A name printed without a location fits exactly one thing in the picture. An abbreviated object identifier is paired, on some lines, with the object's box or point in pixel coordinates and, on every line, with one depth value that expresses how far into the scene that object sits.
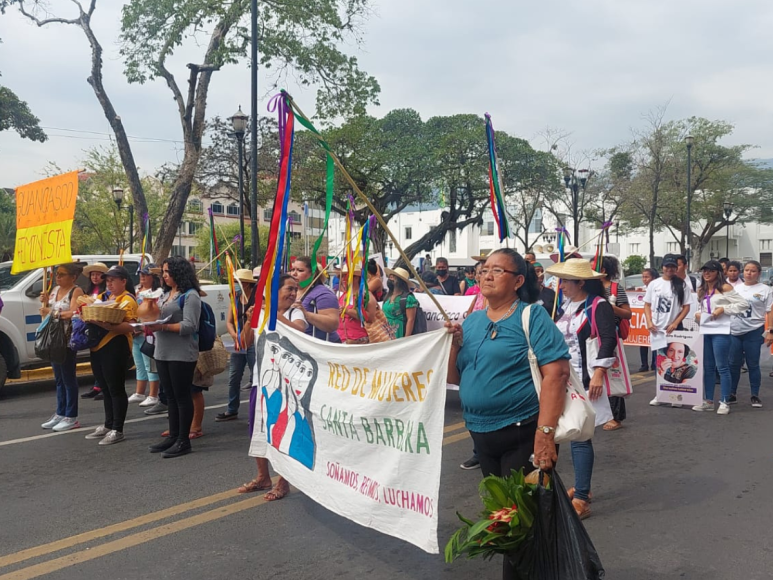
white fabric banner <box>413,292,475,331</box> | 8.50
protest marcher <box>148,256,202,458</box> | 5.86
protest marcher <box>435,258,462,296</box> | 13.32
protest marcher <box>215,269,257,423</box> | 7.02
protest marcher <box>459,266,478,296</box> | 12.92
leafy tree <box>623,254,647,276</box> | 58.06
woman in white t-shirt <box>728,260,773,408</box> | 7.93
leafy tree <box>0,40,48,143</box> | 26.77
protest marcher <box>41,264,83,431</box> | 7.07
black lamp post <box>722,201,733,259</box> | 38.61
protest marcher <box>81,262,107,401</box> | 7.92
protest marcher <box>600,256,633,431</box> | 6.06
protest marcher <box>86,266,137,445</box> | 6.49
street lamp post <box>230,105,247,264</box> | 16.30
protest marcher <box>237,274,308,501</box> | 4.84
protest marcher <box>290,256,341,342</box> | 5.34
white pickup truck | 9.31
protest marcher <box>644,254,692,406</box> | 8.53
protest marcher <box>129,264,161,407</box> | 8.46
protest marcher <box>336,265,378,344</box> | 7.13
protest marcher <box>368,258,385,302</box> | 8.09
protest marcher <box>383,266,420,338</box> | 7.32
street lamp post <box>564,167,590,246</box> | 25.50
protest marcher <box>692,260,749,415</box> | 7.76
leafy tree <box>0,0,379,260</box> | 18.23
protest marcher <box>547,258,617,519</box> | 4.74
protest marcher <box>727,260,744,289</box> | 9.34
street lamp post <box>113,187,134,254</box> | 27.04
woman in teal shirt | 3.07
